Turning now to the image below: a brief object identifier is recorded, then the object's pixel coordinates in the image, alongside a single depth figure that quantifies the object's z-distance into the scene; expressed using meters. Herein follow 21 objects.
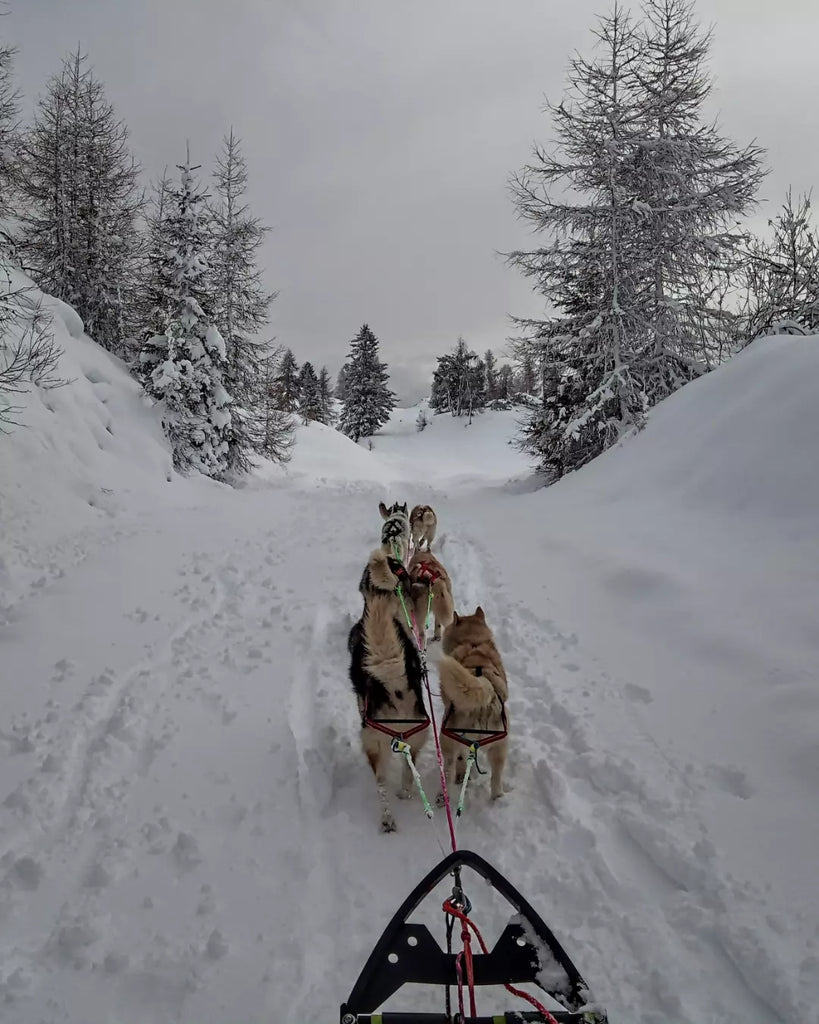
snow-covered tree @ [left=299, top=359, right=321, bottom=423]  51.22
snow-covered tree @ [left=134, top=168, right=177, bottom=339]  15.15
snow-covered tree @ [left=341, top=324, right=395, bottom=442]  48.78
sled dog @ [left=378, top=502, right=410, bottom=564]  7.35
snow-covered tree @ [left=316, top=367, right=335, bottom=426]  57.44
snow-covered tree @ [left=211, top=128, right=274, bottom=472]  18.06
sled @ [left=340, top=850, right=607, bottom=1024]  1.78
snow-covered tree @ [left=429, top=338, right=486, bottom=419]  60.47
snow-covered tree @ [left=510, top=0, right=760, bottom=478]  14.01
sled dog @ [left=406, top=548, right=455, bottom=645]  5.89
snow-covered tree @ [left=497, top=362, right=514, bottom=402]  65.47
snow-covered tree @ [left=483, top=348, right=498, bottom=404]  67.75
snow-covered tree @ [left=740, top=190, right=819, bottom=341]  13.05
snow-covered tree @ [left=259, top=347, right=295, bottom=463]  19.56
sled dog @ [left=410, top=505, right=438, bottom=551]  9.57
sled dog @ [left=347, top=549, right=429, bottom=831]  3.20
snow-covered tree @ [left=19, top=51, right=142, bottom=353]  17.50
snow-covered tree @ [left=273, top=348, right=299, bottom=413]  46.75
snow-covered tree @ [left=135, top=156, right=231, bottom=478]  14.89
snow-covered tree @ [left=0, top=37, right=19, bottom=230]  10.27
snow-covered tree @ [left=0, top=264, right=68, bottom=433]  8.92
